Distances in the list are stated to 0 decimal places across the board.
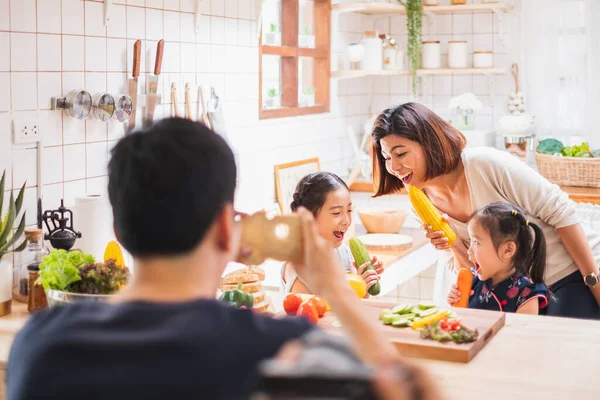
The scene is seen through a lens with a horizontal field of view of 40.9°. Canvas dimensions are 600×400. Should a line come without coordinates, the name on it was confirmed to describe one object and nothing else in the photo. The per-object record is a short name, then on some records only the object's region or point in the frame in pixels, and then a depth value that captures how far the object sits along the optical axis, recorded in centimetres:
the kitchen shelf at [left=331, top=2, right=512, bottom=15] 452
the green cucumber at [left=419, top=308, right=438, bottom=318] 200
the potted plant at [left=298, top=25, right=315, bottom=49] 443
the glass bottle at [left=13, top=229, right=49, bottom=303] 235
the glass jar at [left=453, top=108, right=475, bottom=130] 491
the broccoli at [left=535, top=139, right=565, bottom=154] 428
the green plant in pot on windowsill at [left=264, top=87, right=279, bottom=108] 418
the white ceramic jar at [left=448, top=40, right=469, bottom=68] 486
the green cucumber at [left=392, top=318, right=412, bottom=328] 197
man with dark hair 85
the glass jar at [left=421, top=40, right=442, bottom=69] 488
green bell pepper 201
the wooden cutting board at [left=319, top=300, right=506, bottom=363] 178
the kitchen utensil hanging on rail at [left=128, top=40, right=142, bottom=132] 286
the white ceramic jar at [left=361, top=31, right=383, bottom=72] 469
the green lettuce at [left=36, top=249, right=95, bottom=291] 201
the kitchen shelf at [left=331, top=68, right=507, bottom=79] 456
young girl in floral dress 256
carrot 257
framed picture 402
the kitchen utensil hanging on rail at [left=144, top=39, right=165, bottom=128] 296
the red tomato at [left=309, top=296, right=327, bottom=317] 210
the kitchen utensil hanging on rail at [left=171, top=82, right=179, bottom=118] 309
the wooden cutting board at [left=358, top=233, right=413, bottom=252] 386
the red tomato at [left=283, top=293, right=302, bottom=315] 211
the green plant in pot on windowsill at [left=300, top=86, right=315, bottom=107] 453
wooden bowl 418
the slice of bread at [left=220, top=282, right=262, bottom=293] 220
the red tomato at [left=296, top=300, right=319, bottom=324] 204
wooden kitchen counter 156
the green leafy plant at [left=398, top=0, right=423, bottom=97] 472
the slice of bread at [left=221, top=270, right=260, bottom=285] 224
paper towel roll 251
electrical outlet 242
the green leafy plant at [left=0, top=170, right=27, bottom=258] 222
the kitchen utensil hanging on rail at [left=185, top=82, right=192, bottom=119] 318
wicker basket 410
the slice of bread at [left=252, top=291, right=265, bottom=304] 216
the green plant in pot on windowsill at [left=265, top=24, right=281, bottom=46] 403
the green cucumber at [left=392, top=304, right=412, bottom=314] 204
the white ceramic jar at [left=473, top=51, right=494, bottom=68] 482
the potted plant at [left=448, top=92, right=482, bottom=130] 480
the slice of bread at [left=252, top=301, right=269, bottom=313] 212
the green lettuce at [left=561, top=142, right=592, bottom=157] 421
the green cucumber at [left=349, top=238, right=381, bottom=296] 266
